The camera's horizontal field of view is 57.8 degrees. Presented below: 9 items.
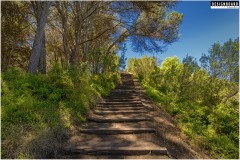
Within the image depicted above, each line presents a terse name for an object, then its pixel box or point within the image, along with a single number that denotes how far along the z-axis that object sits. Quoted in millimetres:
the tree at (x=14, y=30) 11348
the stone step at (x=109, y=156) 4426
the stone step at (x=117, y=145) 4578
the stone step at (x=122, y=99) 9850
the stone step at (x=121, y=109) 8180
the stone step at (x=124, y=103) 9166
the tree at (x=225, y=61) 9312
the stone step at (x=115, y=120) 6704
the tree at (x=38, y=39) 9016
